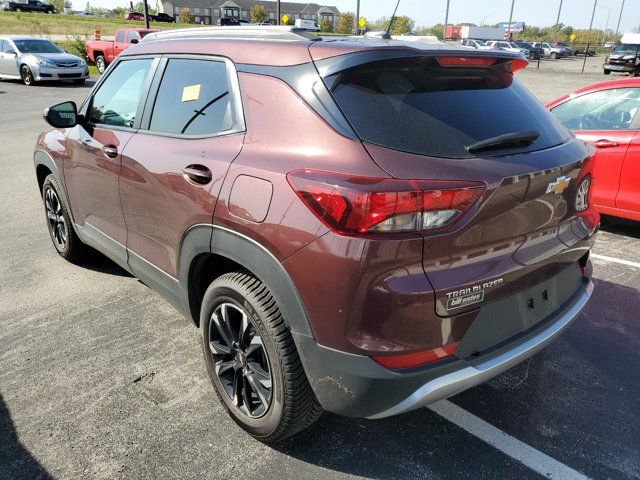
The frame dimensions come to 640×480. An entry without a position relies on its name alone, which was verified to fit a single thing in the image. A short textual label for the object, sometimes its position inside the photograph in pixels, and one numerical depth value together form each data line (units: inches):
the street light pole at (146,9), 985.2
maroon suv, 74.7
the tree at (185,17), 3577.3
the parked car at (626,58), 1310.3
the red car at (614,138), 195.5
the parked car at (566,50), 2300.3
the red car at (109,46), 854.9
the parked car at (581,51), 2687.0
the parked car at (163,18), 2882.1
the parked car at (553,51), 2209.8
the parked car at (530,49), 1909.4
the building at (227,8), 4037.9
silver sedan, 716.7
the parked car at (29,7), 2785.4
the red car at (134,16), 2859.3
